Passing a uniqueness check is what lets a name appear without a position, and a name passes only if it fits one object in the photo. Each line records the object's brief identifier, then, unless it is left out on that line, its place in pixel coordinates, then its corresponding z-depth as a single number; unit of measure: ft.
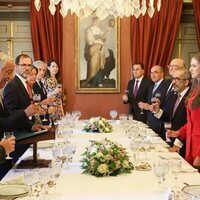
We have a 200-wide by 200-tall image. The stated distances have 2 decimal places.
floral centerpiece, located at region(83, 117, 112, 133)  14.89
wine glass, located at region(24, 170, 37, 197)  6.79
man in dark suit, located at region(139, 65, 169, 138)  17.44
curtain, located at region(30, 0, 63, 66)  23.76
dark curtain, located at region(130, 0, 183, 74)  23.85
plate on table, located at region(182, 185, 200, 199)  7.09
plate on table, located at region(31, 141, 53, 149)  11.67
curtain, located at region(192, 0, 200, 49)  23.45
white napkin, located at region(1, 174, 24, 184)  8.00
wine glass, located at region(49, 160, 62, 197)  7.36
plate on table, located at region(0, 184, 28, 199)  7.14
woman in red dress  11.03
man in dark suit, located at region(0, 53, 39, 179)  10.26
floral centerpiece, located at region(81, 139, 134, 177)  8.34
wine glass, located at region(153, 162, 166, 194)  7.28
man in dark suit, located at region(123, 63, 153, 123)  22.48
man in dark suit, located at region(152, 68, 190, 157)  13.58
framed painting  23.80
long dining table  7.24
